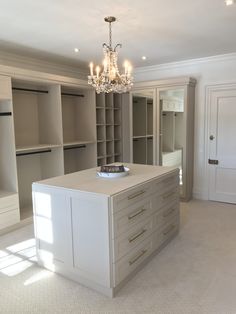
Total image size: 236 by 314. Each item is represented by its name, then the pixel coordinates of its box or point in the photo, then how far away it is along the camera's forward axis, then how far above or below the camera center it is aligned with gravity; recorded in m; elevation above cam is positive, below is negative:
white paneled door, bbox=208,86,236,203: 4.45 -0.35
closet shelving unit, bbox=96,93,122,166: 5.15 -0.01
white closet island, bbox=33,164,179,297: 2.15 -0.89
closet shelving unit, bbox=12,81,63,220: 4.14 -0.09
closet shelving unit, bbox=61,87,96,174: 4.88 -0.01
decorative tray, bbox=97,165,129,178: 2.74 -0.48
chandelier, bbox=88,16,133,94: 2.73 +0.54
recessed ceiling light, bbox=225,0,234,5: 2.37 +1.13
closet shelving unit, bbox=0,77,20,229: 3.39 -0.47
